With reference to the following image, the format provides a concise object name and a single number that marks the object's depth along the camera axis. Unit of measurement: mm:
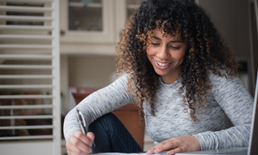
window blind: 1748
